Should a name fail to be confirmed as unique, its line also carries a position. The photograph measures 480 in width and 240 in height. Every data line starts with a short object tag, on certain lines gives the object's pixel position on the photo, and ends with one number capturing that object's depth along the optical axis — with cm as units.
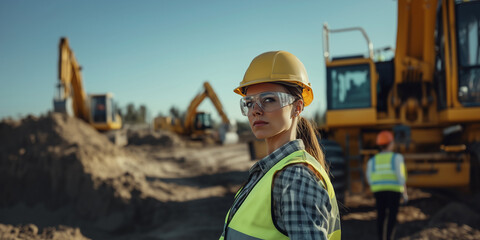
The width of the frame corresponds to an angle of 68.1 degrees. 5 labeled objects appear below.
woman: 121
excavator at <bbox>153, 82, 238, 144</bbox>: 2442
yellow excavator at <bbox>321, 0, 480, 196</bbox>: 578
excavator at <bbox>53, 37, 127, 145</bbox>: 1332
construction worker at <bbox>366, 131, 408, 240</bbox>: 463
